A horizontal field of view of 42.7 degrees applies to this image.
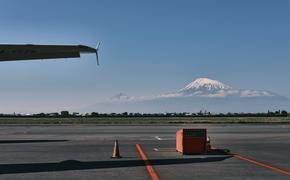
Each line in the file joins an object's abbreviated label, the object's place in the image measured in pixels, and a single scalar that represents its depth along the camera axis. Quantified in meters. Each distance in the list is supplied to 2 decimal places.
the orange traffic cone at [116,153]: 16.06
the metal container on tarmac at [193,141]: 17.33
